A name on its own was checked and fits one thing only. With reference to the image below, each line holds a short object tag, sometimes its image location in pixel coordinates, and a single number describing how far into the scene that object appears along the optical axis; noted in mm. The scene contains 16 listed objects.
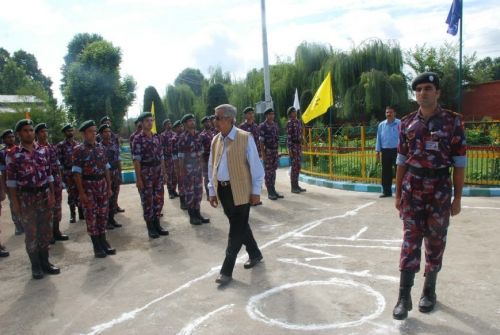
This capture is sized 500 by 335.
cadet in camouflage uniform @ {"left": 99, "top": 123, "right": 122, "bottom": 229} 8062
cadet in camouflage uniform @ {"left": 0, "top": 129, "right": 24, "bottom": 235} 6902
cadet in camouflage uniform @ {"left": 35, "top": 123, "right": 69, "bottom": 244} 6980
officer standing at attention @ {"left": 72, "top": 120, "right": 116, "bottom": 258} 5656
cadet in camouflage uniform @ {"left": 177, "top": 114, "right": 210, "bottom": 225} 7406
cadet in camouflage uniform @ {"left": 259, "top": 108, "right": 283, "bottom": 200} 9109
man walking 4340
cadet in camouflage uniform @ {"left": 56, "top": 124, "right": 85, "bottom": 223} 8039
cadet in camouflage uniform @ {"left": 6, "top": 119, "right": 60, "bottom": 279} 4938
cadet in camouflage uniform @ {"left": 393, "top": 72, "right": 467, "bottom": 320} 3332
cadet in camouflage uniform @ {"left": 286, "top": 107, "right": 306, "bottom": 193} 9352
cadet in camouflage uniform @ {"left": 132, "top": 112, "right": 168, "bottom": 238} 6379
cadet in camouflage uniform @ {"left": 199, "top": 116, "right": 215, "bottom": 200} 8578
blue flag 11164
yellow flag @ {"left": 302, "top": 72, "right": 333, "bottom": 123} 11117
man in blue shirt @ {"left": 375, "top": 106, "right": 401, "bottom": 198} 8414
